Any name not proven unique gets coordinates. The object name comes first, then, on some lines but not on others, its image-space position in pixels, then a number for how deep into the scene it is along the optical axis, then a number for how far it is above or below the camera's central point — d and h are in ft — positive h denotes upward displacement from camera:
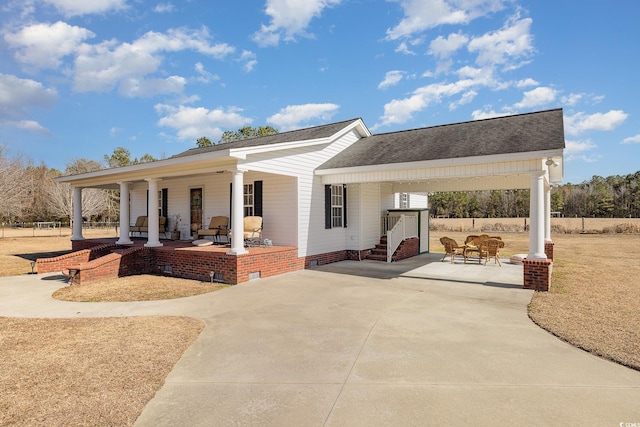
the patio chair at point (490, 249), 40.42 -4.13
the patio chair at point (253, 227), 37.76 -1.31
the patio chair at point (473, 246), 42.60 -4.06
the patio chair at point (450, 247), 43.35 -4.06
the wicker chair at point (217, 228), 40.98 -1.55
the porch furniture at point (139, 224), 50.93 -1.30
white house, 30.66 +4.29
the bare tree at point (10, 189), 89.81 +7.19
